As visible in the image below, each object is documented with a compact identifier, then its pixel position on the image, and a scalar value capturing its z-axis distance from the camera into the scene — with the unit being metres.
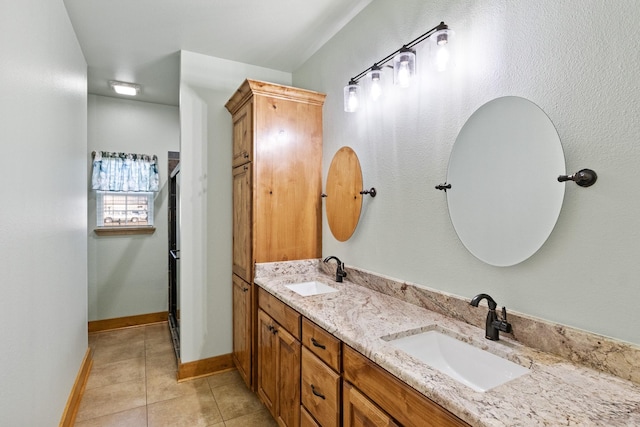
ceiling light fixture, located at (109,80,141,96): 3.48
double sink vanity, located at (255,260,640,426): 0.82
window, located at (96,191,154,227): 3.82
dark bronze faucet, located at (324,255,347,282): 2.24
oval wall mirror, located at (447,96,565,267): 1.18
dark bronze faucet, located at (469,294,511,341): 1.24
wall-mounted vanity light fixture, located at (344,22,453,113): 1.48
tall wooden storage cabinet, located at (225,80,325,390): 2.41
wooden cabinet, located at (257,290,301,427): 1.74
